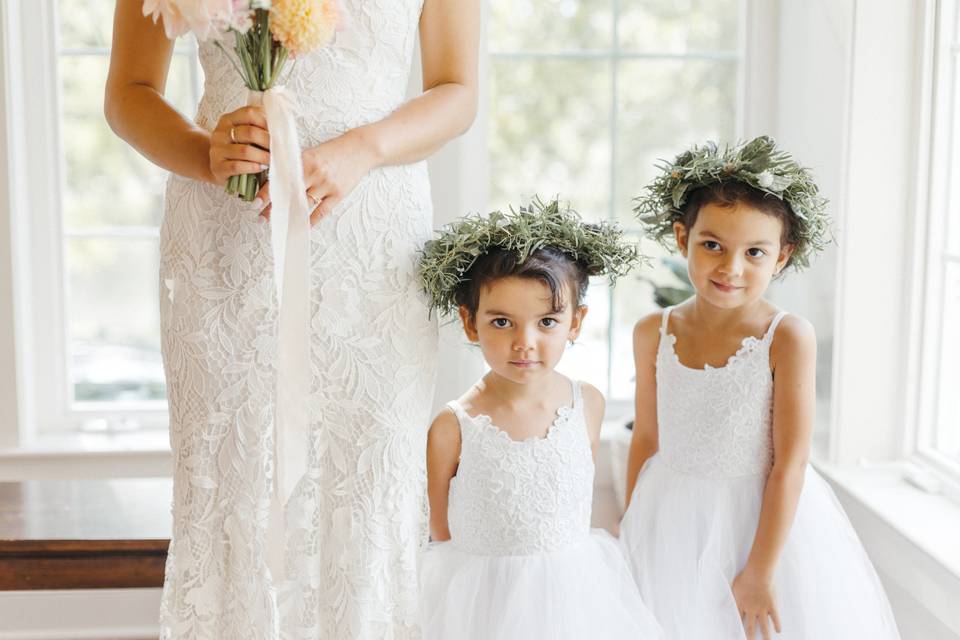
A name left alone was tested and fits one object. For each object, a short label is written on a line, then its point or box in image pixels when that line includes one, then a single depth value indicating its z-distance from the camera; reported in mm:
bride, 1606
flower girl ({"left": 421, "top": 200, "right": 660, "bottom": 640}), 1793
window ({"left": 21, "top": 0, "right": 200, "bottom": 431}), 2859
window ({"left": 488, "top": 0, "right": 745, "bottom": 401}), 2998
